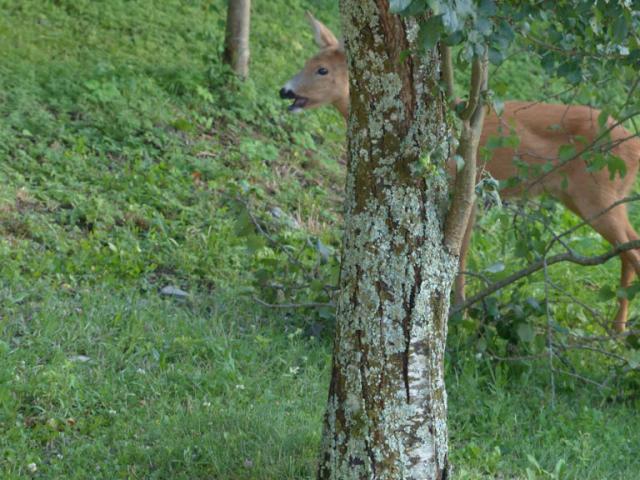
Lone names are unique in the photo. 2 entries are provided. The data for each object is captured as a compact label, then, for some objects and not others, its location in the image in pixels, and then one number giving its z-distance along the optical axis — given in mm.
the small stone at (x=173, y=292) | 13289
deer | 15703
